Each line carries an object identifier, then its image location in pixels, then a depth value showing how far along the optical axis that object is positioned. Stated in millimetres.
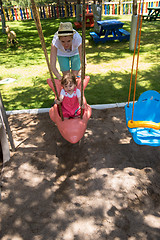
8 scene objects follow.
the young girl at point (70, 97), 3371
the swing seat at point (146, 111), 3438
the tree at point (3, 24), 10866
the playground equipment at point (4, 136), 3372
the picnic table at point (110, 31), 9430
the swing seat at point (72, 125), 3273
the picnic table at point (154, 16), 12515
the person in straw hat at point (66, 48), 3346
